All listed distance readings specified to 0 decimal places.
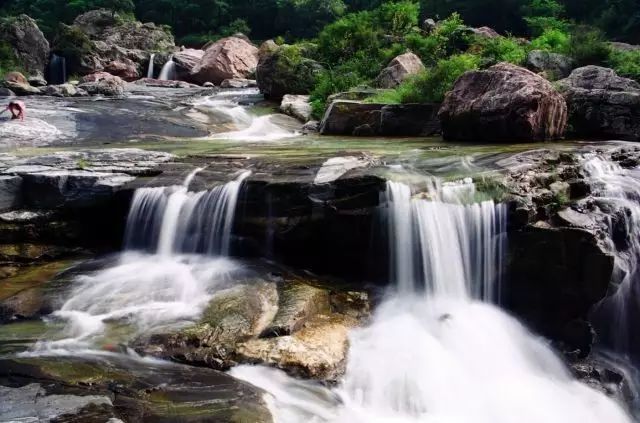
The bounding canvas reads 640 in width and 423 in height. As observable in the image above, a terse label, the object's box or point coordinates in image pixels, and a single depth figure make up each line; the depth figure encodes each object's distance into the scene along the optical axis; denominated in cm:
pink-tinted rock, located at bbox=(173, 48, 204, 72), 2878
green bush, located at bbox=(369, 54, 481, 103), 1308
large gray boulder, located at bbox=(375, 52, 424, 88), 1590
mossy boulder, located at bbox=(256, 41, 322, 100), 1802
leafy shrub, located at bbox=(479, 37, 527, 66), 1504
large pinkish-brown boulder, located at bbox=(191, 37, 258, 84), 2655
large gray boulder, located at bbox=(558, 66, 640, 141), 1121
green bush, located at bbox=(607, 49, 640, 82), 1354
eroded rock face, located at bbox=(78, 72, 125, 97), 2033
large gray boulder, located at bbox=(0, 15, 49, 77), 2577
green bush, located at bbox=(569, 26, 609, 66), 1430
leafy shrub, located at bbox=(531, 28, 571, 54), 1649
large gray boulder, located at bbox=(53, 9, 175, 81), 2766
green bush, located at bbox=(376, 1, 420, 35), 1983
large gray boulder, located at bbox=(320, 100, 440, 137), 1287
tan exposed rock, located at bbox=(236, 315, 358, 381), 507
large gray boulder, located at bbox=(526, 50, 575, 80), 1414
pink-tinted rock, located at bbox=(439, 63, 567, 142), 1038
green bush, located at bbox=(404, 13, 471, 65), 1747
